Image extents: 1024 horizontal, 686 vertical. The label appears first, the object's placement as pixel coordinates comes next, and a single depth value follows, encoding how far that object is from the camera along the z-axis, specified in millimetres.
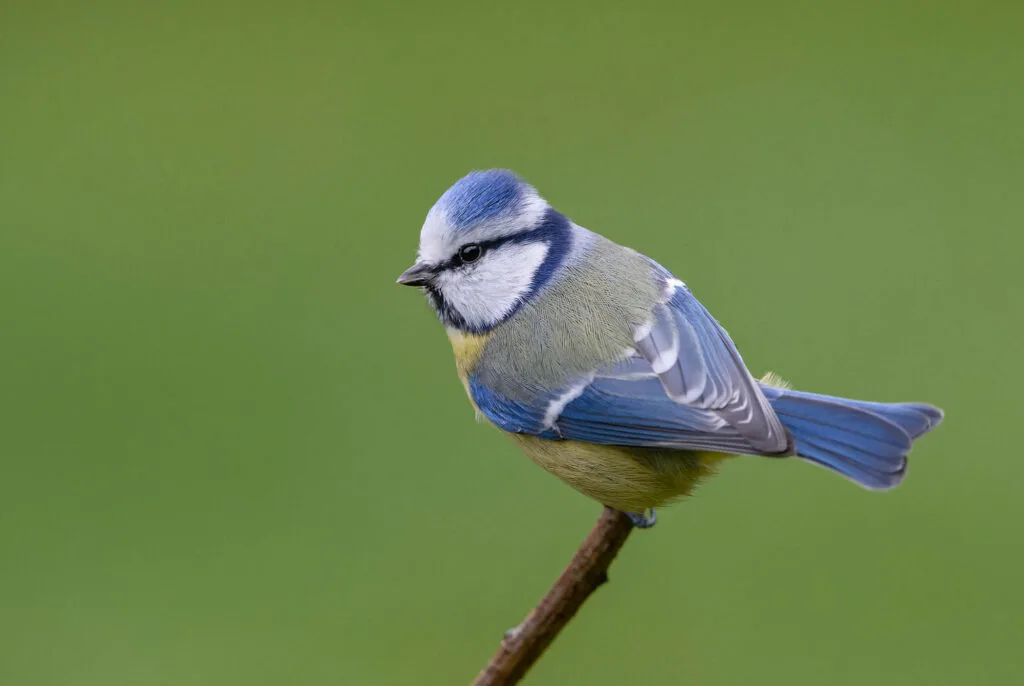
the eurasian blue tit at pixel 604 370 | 2879
